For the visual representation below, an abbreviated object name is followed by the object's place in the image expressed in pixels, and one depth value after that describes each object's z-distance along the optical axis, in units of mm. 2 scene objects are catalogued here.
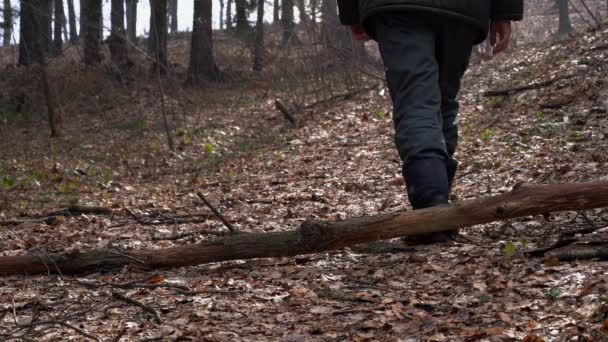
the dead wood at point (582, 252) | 2910
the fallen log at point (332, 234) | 3125
